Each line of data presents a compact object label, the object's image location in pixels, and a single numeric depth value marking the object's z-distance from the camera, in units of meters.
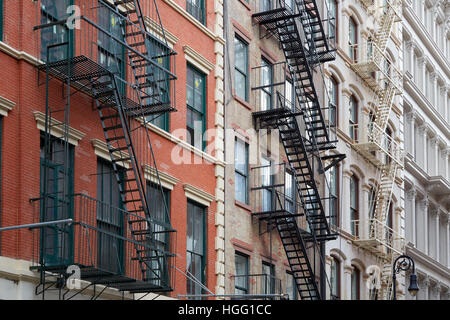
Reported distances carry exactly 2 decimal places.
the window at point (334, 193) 37.24
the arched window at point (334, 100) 38.40
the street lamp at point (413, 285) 28.89
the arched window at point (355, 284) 38.97
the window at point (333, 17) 38.44
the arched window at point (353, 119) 40.59
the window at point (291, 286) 32.81
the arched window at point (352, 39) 41.41
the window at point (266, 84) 32.59
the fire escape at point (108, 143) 21.23
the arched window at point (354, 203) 39.44
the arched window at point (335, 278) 36.72
